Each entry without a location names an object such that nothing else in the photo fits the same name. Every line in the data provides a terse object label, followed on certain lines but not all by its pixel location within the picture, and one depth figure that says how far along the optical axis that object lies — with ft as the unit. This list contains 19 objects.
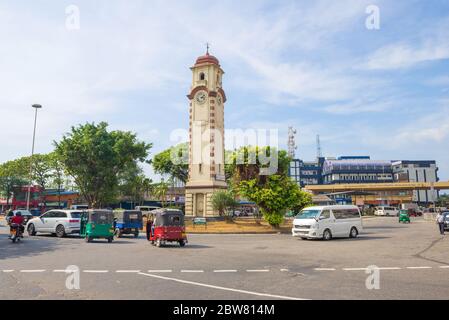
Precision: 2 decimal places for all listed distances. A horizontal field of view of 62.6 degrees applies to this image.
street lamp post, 143.23
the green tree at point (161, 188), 212.02
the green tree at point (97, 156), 136.77
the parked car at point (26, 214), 123.06
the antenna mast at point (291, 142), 495.00
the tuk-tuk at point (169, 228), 62.85
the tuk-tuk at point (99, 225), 69.25
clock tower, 146.39
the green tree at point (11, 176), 221.87
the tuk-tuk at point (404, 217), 151.33
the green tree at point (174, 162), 200.13
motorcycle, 66.08
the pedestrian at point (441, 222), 85.37
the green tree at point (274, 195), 107.24
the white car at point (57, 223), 79.36
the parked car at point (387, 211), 245.65
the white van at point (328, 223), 74.54
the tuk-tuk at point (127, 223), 87.04
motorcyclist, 66.54
